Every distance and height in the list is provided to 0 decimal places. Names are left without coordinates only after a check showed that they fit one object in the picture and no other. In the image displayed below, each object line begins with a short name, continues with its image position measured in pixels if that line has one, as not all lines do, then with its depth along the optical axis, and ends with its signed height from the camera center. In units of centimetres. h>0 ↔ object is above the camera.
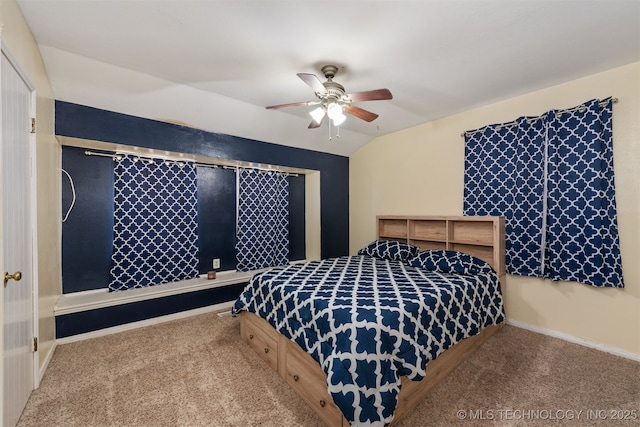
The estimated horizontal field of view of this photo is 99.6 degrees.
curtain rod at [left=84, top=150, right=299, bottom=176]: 292 +64
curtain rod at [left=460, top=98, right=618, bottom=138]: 237 +93
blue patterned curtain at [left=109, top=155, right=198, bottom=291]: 300 -13
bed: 144 -75
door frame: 185 -12
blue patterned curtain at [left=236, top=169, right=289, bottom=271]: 381 -12
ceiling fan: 200 +88
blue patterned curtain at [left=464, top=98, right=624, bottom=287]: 237 +19
